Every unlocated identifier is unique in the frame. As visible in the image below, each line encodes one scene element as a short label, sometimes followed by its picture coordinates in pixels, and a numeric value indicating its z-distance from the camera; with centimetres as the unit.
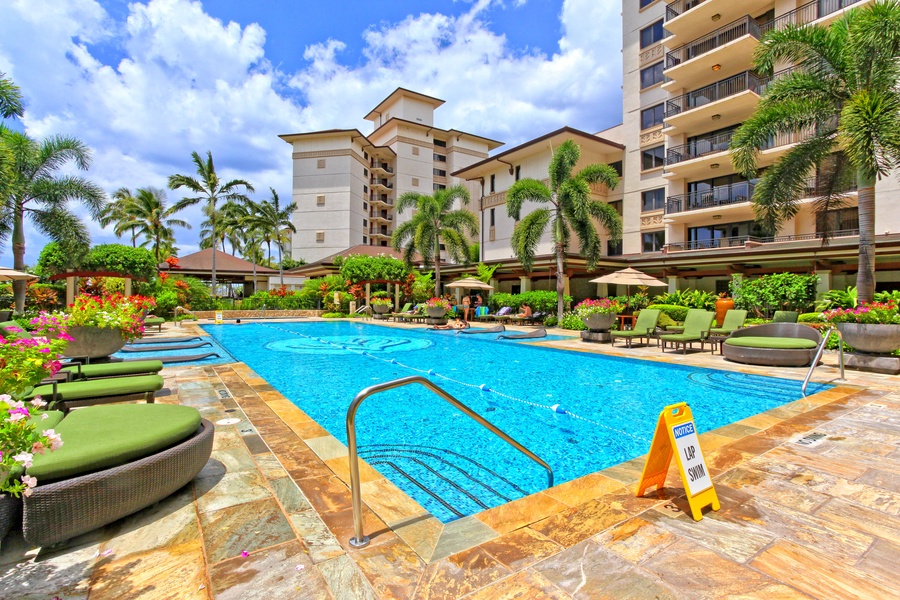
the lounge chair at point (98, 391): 424
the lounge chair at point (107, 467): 225
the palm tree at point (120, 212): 3634
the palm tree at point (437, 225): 2530
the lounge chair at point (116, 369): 547
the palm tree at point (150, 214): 3444
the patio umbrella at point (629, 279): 1555
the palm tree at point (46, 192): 1678
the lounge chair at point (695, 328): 1070
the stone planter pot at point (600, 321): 1361
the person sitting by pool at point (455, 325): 1876
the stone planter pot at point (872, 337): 751
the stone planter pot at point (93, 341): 663
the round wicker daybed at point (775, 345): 827
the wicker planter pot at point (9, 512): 217
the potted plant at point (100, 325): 657
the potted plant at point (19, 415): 175
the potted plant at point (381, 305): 2438
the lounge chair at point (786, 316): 1286
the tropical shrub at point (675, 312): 1711
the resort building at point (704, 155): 1889
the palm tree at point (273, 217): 3712
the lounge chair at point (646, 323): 1266
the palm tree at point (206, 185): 3071
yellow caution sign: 268
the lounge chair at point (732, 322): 1104
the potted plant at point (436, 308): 1975
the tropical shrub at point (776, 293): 1505
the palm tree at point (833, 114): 906
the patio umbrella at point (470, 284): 2197
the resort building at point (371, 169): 4544
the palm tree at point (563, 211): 1969
